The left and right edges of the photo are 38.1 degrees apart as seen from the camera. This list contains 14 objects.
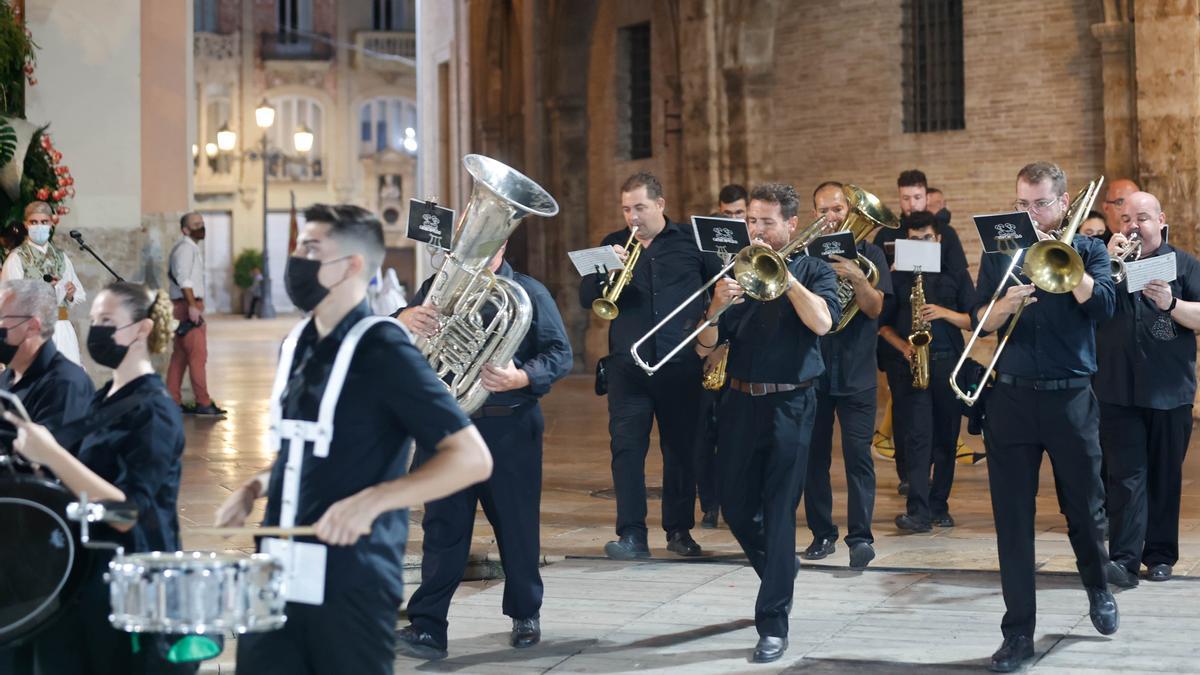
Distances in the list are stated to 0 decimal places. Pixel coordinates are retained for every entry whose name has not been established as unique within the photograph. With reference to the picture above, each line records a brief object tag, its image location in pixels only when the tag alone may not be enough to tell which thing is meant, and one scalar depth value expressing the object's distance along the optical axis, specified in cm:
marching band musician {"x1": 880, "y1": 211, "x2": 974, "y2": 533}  1027
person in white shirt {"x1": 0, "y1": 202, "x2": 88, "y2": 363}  1278
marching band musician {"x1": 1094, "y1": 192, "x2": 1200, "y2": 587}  834
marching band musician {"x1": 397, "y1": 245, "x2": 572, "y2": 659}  714
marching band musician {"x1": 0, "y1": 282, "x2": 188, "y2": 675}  508
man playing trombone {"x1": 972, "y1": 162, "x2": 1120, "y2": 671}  694
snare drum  386
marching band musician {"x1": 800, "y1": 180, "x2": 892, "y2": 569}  921
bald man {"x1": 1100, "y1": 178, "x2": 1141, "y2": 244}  1123
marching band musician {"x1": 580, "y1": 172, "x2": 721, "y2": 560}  934
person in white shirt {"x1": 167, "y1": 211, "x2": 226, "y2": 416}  1656
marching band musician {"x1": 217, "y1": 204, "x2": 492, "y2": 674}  420
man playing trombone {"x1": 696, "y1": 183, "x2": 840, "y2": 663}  712
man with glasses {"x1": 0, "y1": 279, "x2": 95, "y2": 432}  591
